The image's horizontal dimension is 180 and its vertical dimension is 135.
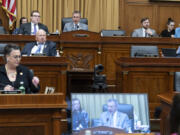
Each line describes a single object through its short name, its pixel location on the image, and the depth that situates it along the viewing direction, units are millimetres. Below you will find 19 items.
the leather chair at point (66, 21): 8477
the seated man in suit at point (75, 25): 8031
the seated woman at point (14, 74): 4309
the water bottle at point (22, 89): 3947
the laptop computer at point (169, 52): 6629
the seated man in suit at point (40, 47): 6389
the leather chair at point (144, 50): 6502
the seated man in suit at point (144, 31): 8133
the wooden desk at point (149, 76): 5766
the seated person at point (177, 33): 8252
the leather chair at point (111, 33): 8195
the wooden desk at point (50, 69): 5711
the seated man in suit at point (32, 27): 7828
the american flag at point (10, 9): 9648
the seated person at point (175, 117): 1872
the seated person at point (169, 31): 9255
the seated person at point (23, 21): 8423
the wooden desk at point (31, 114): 3529
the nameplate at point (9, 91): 3610
